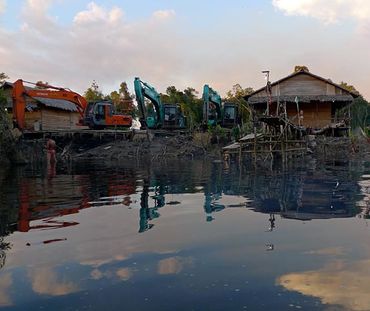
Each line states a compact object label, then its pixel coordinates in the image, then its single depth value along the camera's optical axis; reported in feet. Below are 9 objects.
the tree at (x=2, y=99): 96.98
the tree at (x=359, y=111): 206.59
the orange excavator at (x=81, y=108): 100.83
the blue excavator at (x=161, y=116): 130.67
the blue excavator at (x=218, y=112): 135.54
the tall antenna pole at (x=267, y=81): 88.84
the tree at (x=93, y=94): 226.58
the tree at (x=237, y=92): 220.02
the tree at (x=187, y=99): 213.05
